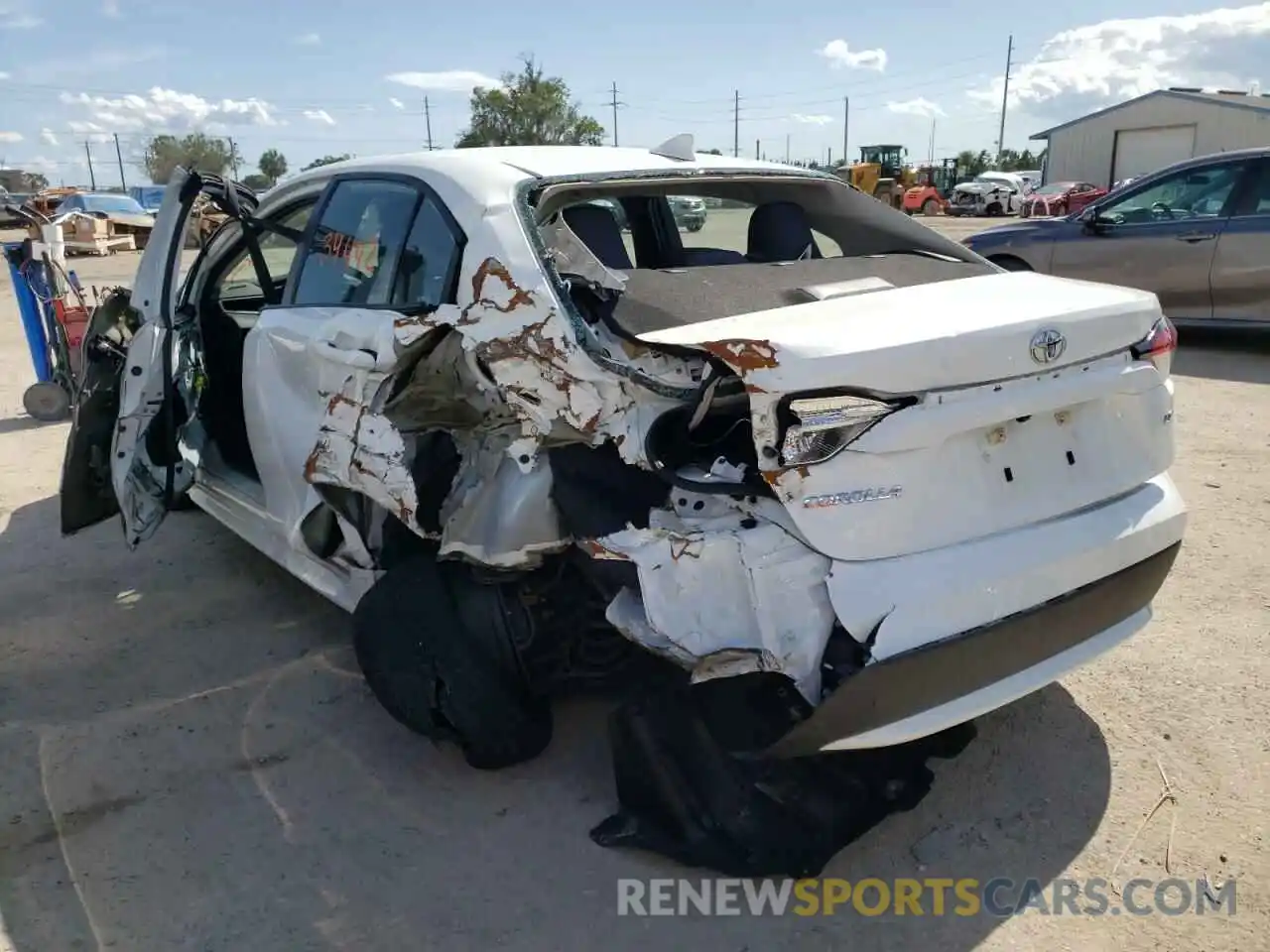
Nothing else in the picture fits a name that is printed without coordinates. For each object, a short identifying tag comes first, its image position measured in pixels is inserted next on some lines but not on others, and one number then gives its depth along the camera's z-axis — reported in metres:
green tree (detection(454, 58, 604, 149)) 49.75
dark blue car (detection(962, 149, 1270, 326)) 8.02
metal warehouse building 37.56
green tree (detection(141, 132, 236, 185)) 67.12
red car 31.31
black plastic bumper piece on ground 2.51
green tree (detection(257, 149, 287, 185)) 73.56
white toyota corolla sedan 2.25
